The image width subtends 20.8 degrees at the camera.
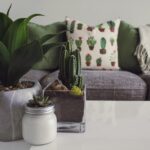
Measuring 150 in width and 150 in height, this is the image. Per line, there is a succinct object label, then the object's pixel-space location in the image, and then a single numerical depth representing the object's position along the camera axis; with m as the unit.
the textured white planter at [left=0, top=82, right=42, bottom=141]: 0.93
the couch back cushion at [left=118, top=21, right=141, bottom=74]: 2.58
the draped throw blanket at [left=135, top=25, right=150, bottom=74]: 2.23
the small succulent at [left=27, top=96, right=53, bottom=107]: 0.89
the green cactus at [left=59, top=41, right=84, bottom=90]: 1.02
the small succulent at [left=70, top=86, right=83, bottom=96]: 0.96
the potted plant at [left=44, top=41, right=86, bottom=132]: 0.96
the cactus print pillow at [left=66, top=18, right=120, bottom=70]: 2.23
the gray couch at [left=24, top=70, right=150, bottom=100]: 1.84
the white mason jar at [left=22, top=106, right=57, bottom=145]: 0.88
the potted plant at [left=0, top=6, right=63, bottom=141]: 0.92
